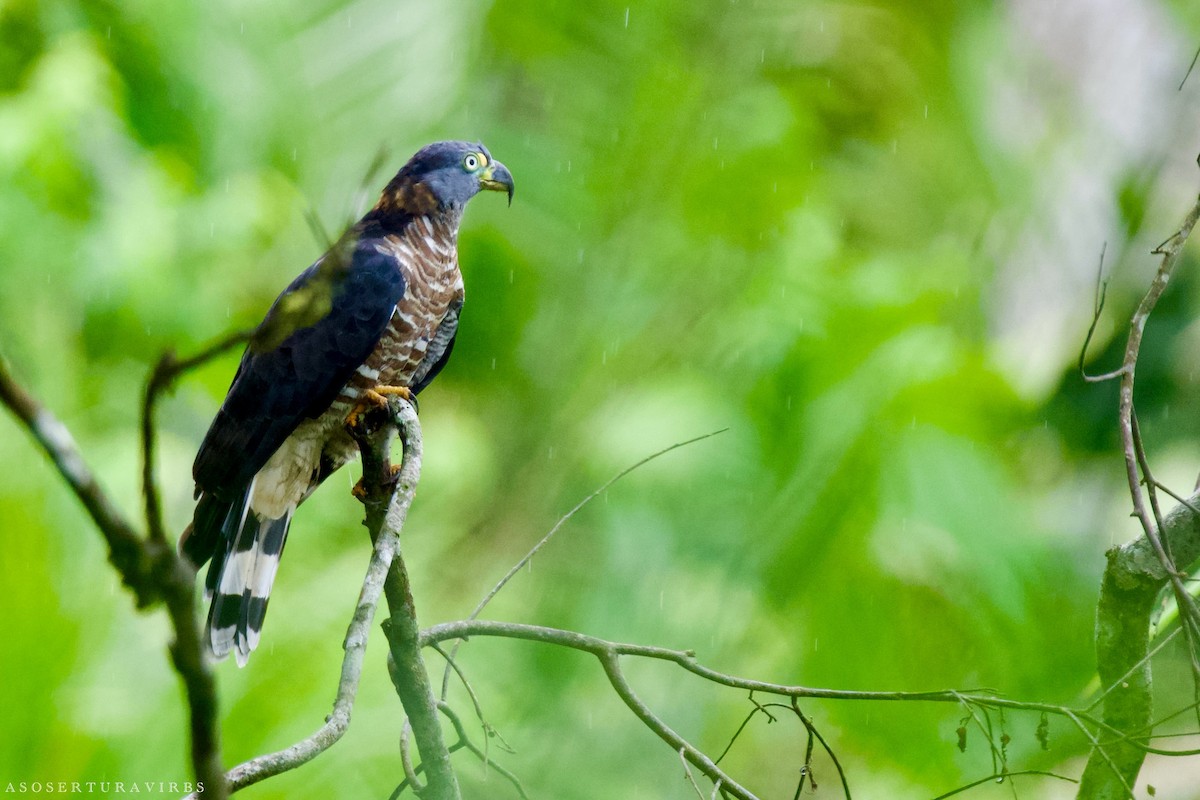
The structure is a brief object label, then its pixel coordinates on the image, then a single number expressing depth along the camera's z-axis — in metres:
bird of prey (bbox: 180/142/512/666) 11.87
